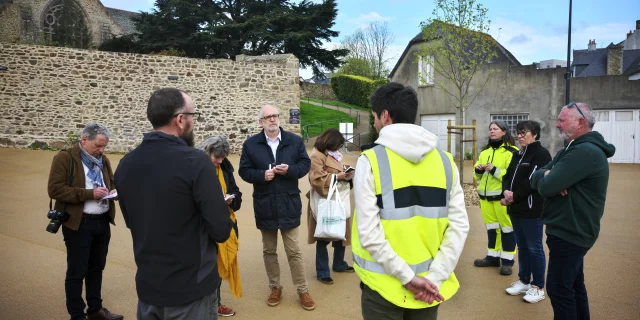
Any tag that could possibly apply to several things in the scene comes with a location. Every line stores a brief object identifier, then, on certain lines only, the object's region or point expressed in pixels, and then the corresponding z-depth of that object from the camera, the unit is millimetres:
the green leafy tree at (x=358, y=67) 42188
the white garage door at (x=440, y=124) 20969
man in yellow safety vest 2330
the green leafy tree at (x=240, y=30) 24000
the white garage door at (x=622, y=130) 18672
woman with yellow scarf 3557
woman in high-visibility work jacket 5387
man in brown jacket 3887
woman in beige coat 5078
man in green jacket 3256
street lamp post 14786
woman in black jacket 4523
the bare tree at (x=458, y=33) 12828
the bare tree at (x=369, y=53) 43875
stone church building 28047
